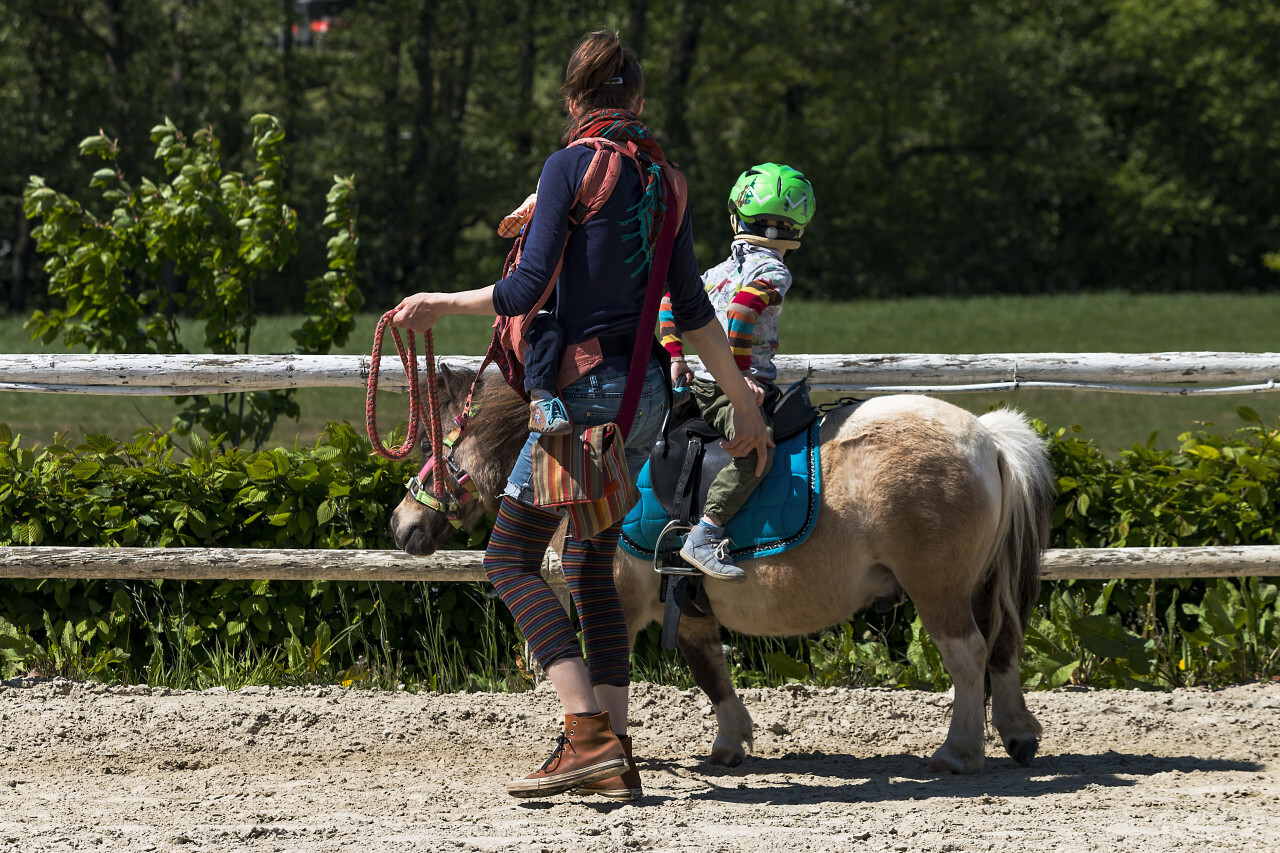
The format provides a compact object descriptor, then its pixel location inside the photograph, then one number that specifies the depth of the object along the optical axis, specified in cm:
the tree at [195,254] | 1333
